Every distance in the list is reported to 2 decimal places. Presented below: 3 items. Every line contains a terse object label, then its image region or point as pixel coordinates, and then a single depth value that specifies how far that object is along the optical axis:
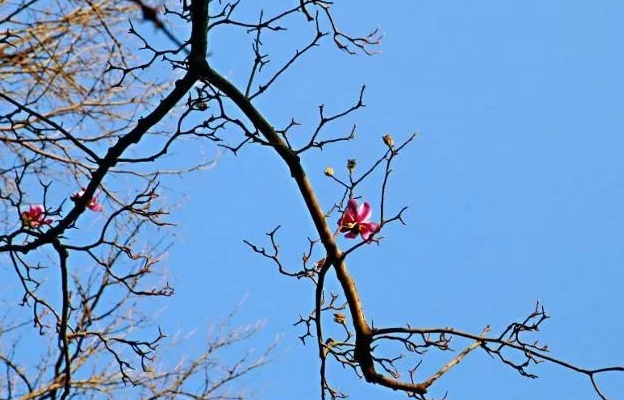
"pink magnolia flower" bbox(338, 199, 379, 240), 7.41
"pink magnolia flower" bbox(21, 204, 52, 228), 7.58
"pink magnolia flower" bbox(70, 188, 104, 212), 7.41
